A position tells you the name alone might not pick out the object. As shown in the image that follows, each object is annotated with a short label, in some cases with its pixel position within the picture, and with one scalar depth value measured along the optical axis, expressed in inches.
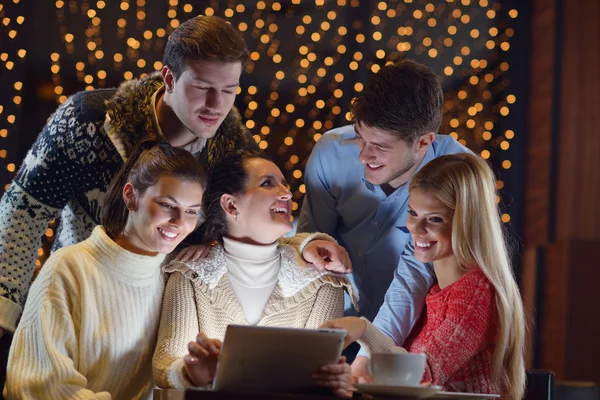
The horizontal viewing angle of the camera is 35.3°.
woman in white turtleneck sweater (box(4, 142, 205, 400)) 76.2
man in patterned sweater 89.1
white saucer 59.7
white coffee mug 61.6
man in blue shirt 91.2
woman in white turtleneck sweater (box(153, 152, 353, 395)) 84.6
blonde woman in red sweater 76.9
